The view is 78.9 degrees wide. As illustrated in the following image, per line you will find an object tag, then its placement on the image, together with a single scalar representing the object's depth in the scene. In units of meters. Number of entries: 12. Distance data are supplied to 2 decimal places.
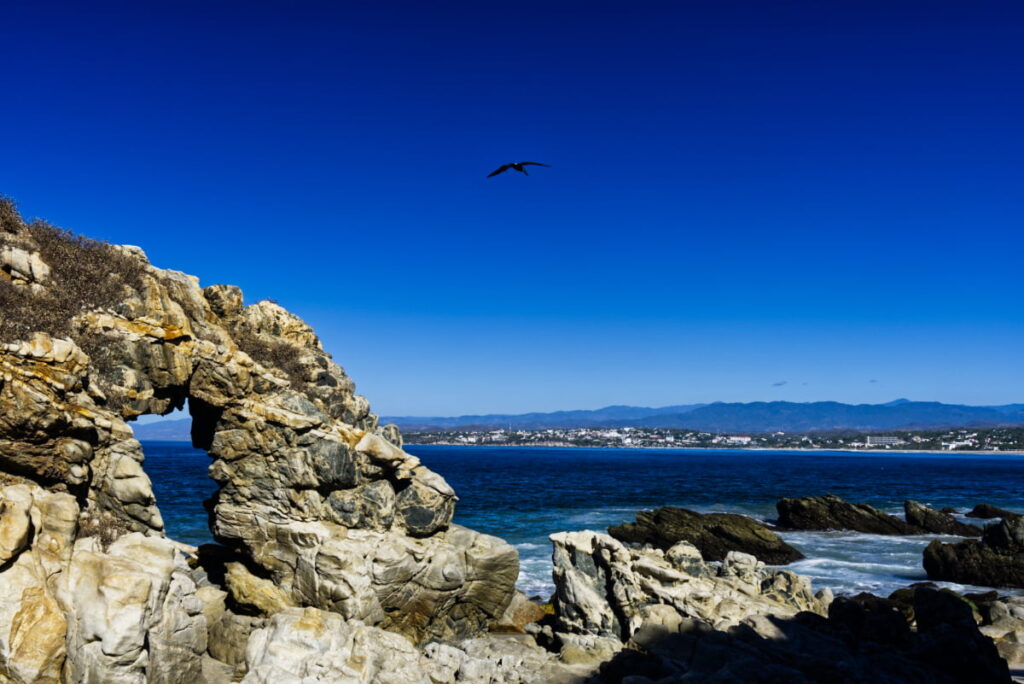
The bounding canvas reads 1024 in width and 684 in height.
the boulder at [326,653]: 12.50
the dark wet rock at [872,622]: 15.45
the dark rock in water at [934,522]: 50.19
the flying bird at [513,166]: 13.96
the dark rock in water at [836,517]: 50.47
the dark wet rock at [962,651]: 13.14
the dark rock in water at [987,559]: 32.91
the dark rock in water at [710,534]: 39.88
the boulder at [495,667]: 15.02
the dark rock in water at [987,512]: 58.06
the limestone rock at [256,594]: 17.08
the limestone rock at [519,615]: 20.69
